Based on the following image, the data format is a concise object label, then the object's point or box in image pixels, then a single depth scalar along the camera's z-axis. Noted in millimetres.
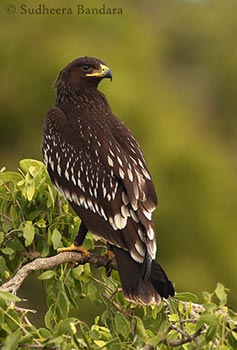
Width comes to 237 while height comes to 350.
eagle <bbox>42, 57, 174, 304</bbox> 10359
